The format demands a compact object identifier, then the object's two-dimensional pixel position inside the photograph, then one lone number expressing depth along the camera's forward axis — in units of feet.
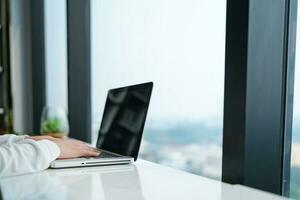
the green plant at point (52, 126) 6.40
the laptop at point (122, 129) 3.64
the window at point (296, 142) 3.17
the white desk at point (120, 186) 2.52
